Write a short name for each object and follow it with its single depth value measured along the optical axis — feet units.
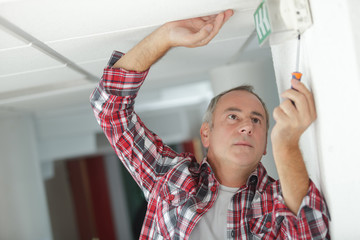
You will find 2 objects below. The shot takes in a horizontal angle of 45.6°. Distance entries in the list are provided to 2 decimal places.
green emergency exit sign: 4.31
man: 4.97
